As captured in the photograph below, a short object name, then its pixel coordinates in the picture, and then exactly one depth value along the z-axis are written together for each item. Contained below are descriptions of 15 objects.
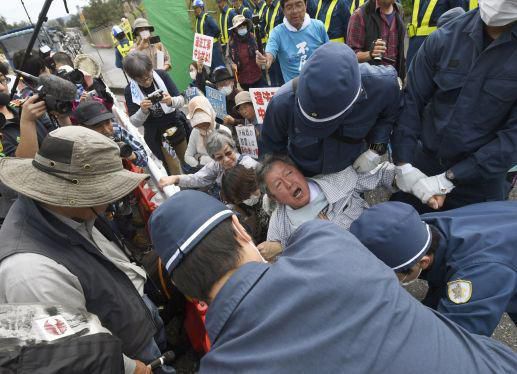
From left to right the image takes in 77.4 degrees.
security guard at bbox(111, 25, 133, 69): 6.43
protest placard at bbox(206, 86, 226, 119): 3.98
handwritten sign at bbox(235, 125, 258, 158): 3.30
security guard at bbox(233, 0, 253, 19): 7.18
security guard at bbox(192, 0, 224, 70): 6.56
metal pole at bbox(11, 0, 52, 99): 1.61
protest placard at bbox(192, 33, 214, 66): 5.19
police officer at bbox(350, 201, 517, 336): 1.31
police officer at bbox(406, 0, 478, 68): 3.77
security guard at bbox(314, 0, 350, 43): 4.49
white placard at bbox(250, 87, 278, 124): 3.20
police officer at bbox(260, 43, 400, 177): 1.54
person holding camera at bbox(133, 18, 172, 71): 5.32
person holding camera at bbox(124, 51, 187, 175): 3.70
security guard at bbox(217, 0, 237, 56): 6.68
